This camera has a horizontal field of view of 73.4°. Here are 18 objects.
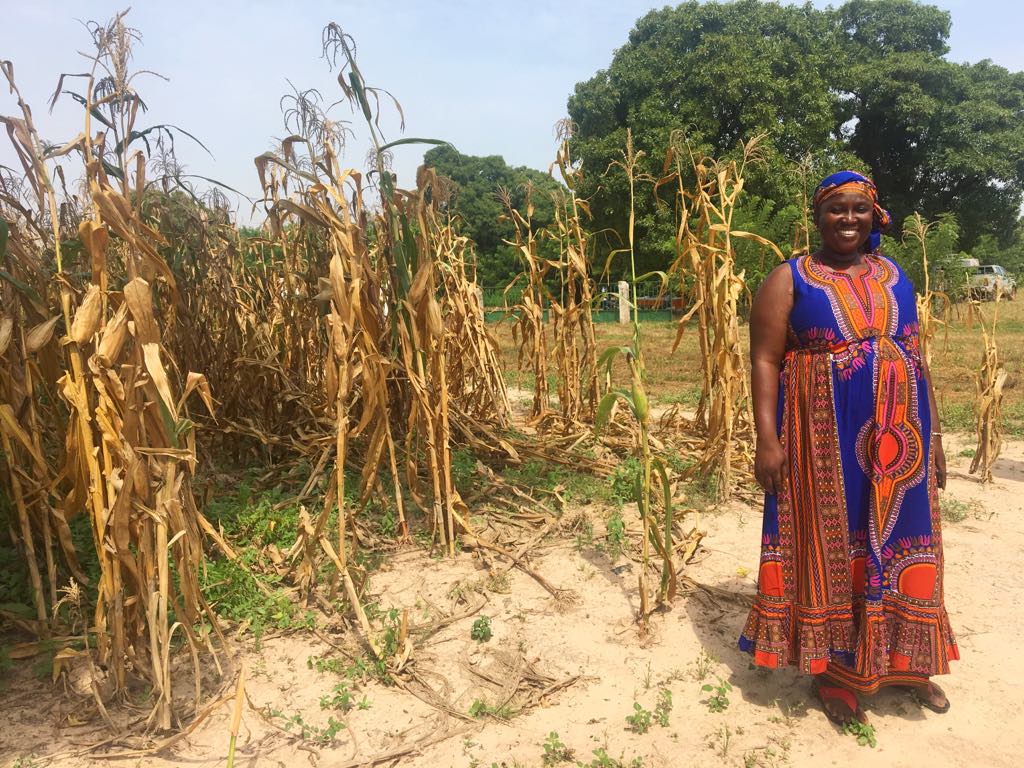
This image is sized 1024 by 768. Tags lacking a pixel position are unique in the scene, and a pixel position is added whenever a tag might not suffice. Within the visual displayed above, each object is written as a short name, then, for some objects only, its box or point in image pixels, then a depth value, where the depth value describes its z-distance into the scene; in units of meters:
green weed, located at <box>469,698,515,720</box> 2.13
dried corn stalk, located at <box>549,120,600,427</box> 4.58
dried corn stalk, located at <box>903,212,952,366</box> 4.10
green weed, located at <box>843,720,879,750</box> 1.99
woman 1.99
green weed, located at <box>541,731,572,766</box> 1.93
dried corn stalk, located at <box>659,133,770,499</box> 3.58
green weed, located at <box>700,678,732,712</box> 2.14
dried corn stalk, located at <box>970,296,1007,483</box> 4.11
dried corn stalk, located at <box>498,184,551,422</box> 4.72
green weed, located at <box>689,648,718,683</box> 2.31
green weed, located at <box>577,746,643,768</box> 1.89
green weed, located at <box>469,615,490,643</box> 2.53
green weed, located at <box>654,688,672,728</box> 2.07
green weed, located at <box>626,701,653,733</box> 2.06
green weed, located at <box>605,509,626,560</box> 3.12
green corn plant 2.40
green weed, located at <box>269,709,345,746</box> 2.02
